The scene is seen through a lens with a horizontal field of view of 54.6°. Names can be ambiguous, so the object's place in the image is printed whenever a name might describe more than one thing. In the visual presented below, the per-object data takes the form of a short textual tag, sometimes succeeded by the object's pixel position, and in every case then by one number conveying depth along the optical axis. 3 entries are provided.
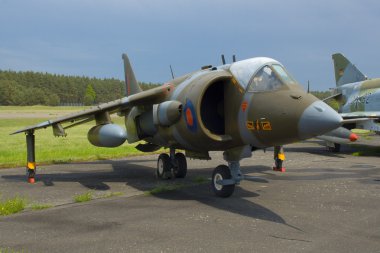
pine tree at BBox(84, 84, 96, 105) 163.12
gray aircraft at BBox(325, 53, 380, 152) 19.02
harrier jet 7.59
